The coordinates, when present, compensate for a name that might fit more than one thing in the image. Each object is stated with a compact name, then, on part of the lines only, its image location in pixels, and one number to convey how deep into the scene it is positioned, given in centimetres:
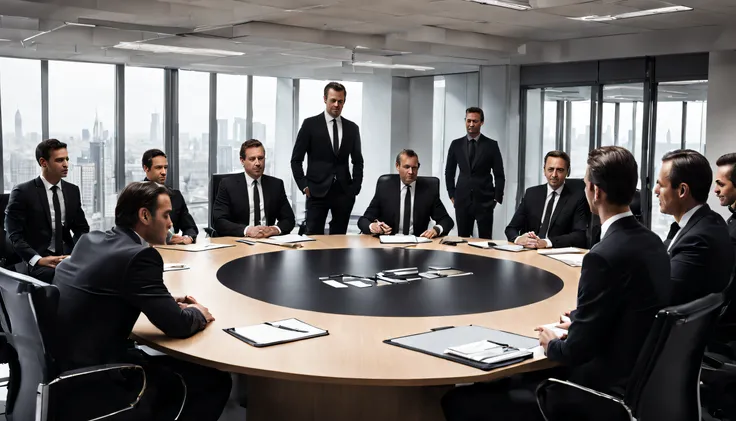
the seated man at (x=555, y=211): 581
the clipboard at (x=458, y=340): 281
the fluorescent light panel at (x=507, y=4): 706
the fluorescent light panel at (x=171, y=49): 926
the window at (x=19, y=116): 1096
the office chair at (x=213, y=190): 641
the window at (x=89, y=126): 1148
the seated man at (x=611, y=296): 260
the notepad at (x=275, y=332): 296
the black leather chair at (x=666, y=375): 246
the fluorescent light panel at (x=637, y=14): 759
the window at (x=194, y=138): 1272
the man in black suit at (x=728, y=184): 427
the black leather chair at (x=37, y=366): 272
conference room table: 272
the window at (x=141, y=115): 1207
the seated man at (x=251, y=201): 630
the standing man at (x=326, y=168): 722
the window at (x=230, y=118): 1334
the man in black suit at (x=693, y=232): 329
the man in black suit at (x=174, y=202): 600
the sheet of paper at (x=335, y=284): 408
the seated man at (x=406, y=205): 656
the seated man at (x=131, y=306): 296
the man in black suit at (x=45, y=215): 533
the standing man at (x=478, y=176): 888
